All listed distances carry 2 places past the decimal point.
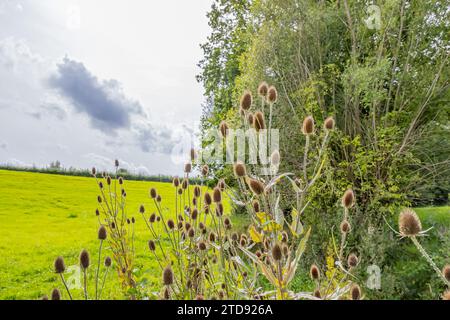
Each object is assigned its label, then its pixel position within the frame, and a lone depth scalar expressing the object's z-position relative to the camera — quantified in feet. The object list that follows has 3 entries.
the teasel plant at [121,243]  6.79
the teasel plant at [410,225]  3.31
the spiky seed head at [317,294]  3.76
